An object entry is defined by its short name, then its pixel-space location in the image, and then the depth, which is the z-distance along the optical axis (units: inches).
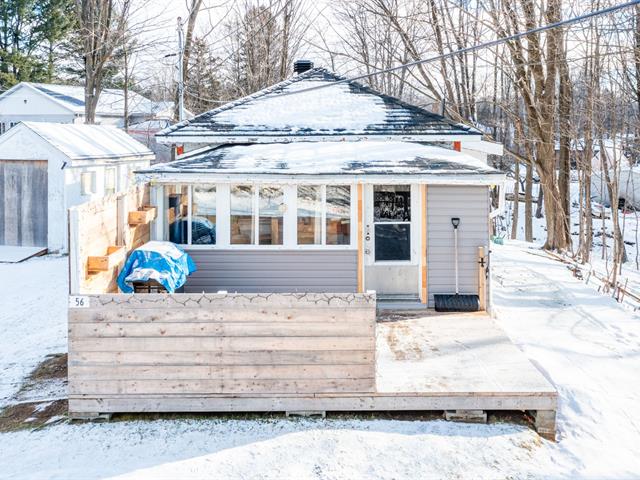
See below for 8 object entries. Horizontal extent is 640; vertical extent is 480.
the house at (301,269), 224.4
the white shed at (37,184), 593.3
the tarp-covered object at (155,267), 303.1
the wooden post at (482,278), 365.1
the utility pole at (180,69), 648.4
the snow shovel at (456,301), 362.6
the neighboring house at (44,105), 1192.8
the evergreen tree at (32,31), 1437.0
